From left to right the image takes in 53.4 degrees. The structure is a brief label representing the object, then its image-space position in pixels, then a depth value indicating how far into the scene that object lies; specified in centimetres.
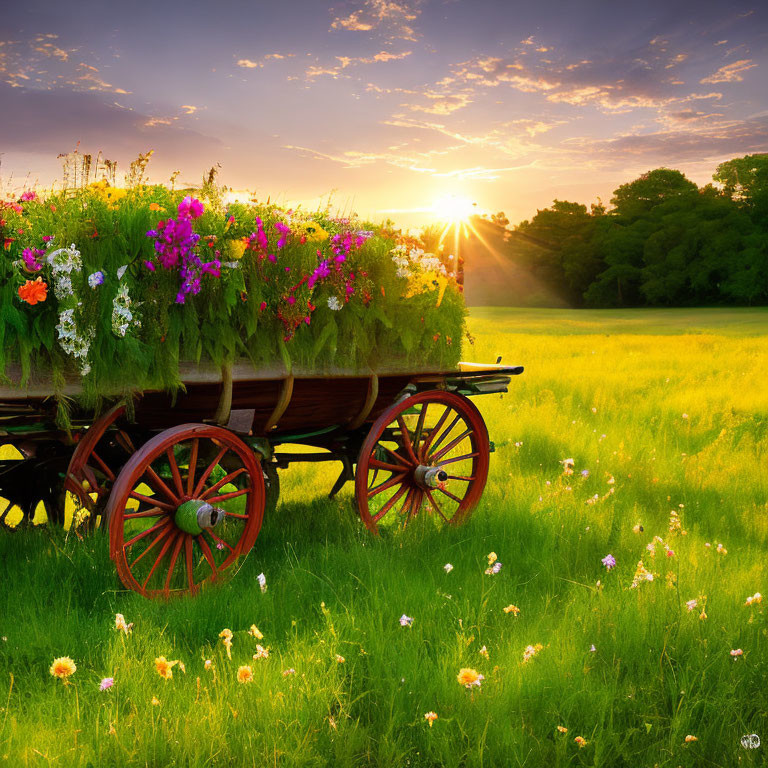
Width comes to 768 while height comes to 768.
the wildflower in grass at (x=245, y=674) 243
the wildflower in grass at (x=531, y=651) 271
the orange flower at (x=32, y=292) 298
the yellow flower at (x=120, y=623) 258
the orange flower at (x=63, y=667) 234
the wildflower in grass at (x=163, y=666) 238
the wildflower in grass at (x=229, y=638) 248
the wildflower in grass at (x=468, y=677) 244
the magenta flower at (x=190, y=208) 328
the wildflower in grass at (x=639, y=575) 326
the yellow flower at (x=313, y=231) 376
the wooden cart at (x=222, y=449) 344
